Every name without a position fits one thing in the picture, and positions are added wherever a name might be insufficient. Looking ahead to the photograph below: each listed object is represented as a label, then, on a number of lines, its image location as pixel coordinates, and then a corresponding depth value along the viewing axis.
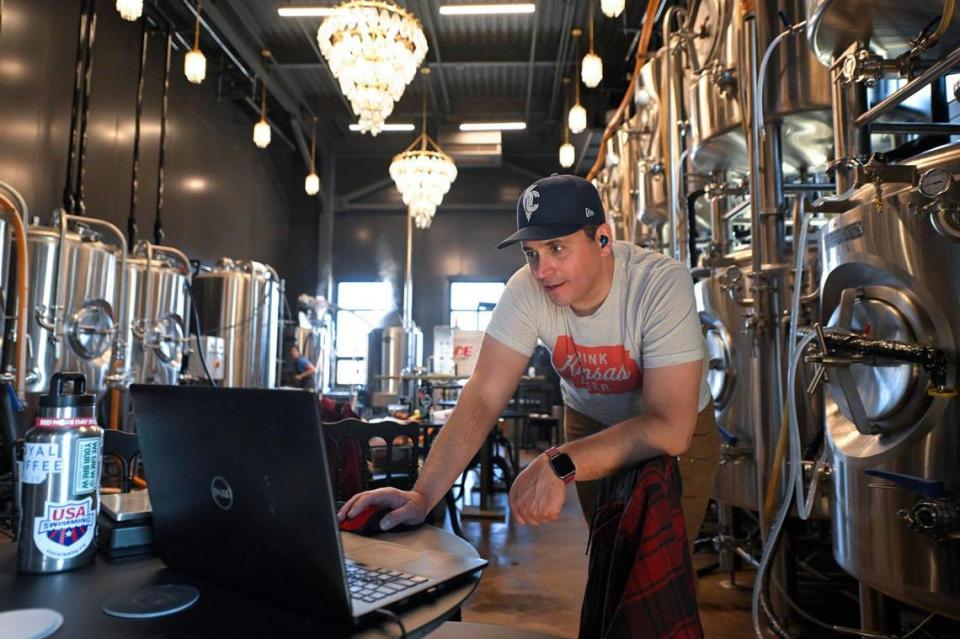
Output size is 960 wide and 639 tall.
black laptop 0.69
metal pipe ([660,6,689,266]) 3.89
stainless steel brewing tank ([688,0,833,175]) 2.51
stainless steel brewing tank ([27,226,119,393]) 4.22
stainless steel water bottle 0.90
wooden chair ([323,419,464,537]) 1.78
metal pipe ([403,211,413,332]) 12.78
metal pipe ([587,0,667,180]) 4.61
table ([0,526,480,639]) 0.71
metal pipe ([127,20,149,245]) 7.41
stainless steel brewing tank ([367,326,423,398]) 11.20
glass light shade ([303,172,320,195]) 9.35
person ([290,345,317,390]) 9.60
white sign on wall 5.72
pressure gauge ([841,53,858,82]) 1.91
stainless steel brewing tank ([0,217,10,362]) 3.72
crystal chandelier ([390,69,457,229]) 7.79
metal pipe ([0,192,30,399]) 3.60
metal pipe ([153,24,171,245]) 7.94
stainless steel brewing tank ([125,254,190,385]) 5.53
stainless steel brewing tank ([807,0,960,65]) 1.89
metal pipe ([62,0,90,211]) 6.43
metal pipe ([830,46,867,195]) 2.03
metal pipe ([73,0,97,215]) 6.53
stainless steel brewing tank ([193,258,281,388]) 7.90
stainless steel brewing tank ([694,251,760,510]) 2.88
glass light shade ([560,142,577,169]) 8.40
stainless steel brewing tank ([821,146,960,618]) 1.51
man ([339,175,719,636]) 1.24
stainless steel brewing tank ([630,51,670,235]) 4.56
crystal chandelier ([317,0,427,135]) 5.04
